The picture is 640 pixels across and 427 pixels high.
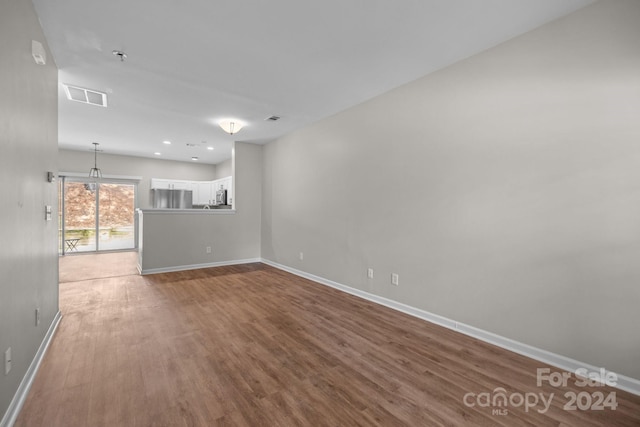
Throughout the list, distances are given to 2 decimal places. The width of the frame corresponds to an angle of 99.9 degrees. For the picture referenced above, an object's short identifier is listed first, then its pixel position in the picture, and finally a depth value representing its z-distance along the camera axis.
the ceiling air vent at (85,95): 3.43
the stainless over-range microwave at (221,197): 7.00
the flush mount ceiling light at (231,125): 4.57
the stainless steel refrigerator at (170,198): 7.75
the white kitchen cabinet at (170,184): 7.91
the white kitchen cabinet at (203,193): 8.49
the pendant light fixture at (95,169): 6.73
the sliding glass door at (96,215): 6.90
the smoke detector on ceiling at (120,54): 2.65
